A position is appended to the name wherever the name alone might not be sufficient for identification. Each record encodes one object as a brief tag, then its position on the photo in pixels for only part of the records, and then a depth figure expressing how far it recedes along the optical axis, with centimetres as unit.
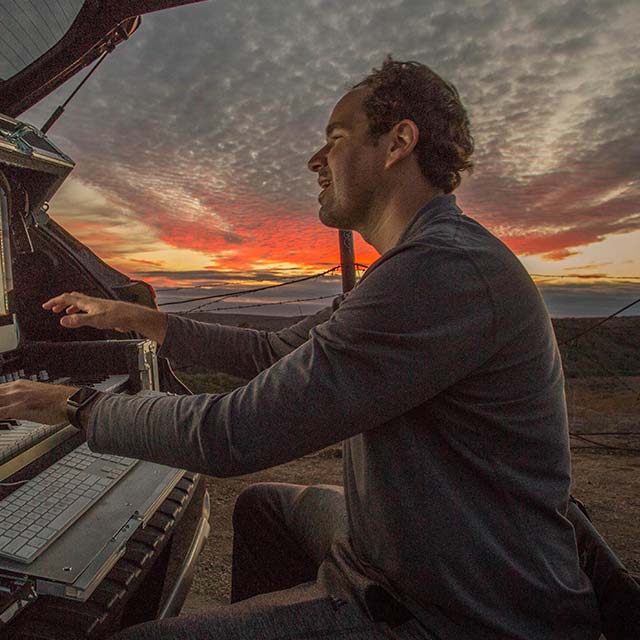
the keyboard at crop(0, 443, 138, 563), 138
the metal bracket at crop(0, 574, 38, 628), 121
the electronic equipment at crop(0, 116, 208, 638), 134
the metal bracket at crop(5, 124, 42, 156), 221
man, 125
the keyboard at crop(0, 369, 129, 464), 168
